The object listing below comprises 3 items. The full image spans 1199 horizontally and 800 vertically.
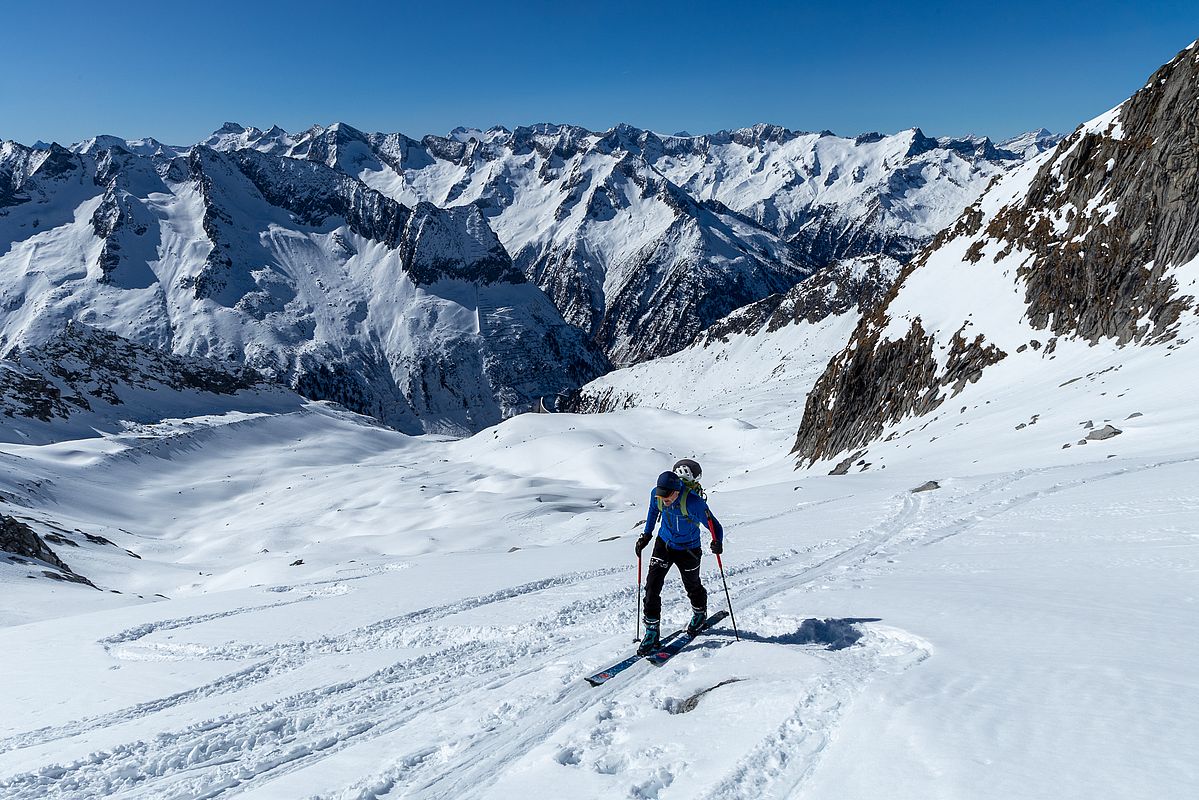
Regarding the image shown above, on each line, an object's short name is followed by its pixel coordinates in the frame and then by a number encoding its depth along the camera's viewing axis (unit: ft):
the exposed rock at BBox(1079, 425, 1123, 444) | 69.67
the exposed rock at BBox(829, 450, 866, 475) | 124.66
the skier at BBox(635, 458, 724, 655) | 29.07
